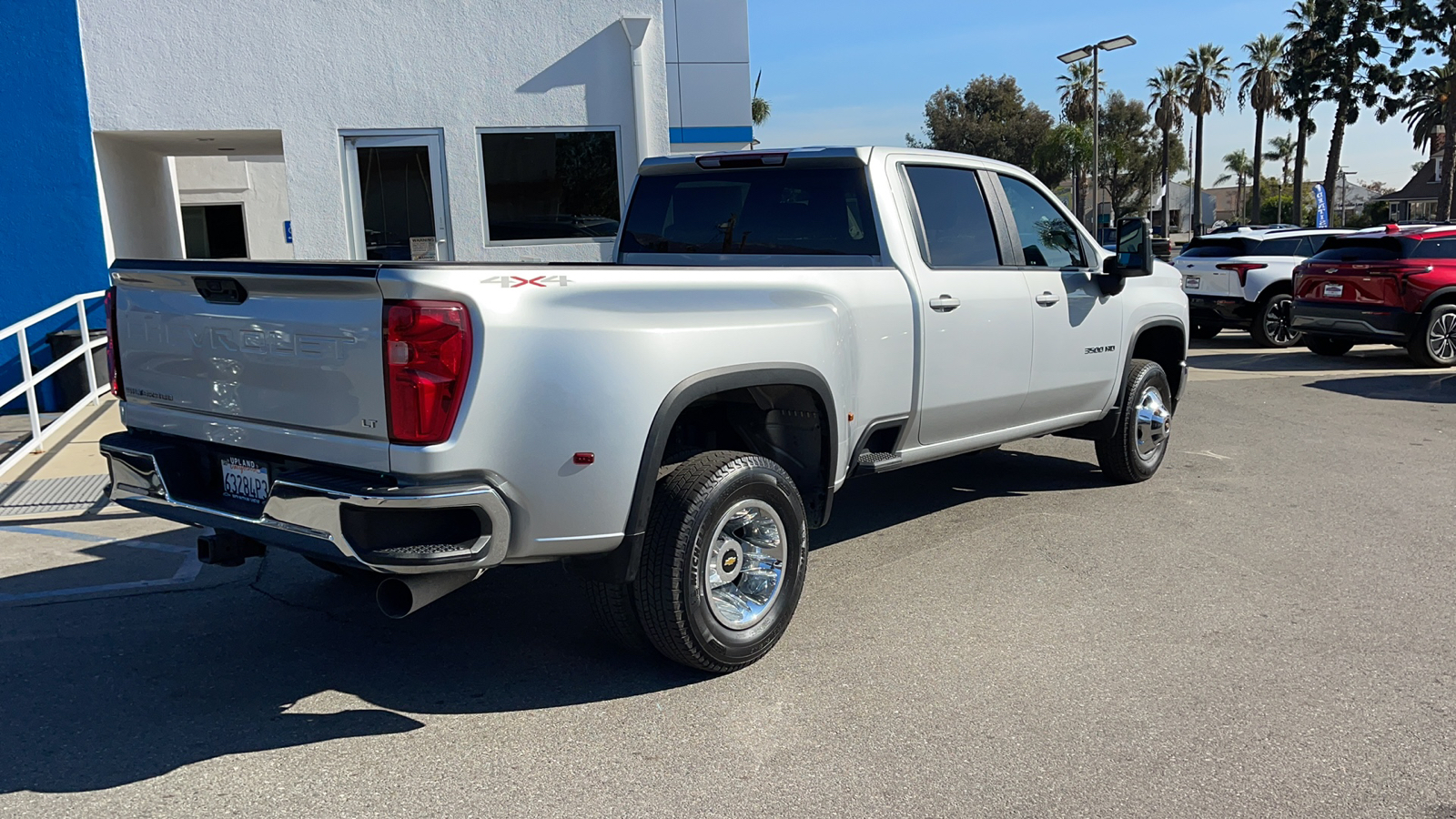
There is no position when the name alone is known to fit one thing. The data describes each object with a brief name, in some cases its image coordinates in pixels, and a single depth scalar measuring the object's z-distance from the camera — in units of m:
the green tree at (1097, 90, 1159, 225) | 70.56
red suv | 12.89
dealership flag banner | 32.78
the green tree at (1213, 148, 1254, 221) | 123.65
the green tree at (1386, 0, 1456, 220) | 43.22
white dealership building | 10.57
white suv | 15.10
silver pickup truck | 3.43
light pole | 25.12
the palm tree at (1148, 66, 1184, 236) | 67.50
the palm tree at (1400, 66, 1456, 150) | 49.34
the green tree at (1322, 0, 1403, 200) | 49.56
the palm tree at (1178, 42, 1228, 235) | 64.88
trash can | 10.32
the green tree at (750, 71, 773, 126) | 62.56
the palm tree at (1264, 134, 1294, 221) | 111.88
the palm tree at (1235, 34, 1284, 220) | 61.00
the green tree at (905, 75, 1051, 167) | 64.19
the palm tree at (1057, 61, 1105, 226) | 66.56
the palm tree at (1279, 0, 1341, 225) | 50.66
